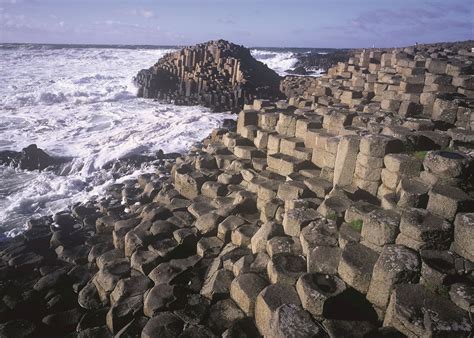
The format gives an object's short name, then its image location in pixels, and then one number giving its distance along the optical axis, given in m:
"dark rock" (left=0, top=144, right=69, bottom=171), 10.91
